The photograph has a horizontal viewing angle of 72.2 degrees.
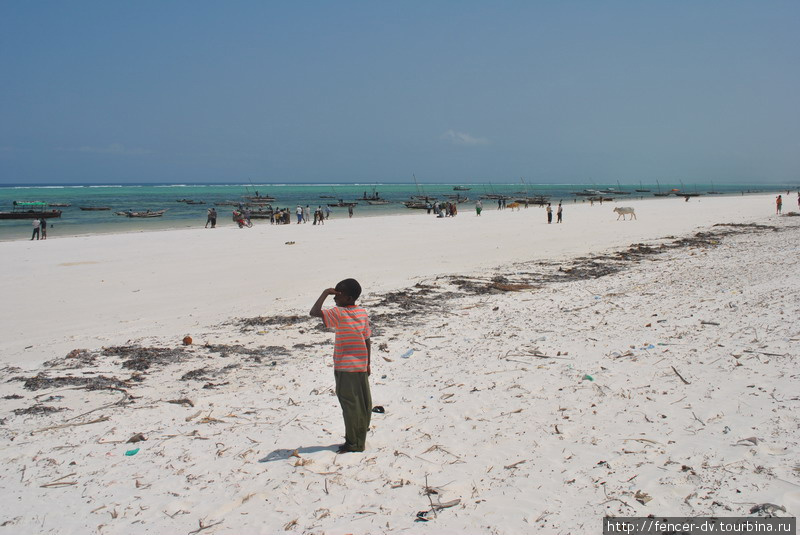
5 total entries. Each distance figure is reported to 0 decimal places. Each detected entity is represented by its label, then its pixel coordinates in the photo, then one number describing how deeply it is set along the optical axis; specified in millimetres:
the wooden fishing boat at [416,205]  66050
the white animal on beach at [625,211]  36469
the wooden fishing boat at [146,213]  51078
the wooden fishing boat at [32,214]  44719
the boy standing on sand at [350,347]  4566
